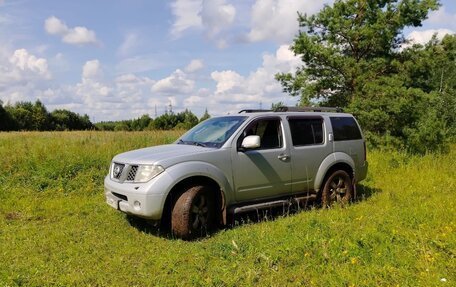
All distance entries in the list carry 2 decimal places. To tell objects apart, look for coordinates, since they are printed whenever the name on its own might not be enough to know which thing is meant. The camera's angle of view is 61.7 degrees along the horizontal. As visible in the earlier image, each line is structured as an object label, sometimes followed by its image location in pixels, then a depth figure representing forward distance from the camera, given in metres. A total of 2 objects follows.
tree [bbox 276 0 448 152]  13.38
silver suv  5.32
